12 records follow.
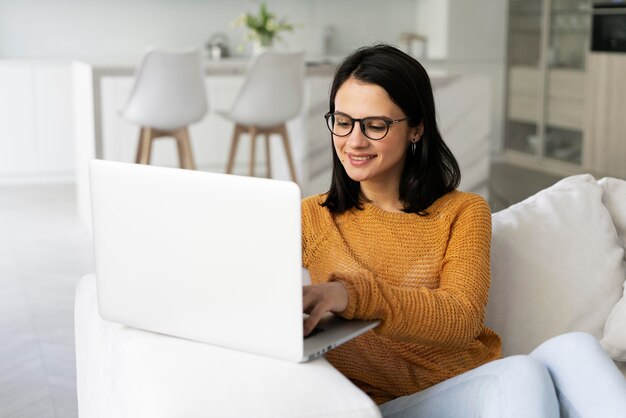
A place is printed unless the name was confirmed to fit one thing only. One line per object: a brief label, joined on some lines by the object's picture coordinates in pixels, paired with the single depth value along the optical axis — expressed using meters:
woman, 1.50
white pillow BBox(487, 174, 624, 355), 1.91
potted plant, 6.08
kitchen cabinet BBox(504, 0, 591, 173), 6.85
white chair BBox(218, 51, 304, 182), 5.34
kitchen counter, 4.89
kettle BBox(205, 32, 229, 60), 7.35
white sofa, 1.23
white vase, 6.17
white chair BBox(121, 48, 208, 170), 5.02
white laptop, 1.24
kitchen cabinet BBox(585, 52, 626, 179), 6.36
